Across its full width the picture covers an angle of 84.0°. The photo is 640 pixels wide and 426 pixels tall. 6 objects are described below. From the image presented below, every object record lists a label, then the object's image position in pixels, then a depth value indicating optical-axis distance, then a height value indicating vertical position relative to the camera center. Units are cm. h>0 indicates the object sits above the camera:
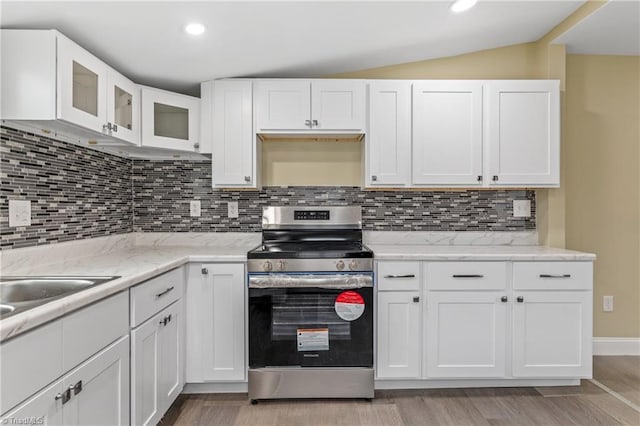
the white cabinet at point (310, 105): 248 +74
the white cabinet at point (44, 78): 151 +58
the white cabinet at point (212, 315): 220 -65
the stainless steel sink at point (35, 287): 142 -31
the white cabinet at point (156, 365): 158 -77
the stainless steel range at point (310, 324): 213 -68
